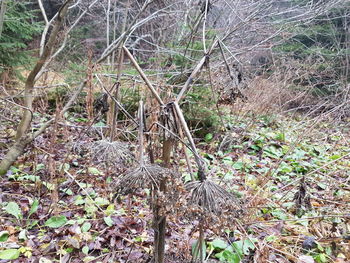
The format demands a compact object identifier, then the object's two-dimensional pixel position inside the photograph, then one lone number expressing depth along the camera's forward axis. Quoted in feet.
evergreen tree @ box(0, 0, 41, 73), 16.40
